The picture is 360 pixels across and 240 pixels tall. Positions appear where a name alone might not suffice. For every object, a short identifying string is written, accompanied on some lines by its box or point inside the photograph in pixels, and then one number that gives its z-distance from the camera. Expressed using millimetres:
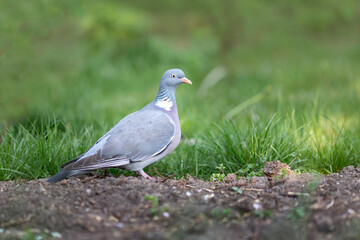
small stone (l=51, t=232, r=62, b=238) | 5448
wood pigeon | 7281
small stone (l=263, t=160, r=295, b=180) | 7386
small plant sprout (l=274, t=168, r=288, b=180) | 7323
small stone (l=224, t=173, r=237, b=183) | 7551
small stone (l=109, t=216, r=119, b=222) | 5858
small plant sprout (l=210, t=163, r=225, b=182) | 7670
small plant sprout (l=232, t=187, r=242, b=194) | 6627
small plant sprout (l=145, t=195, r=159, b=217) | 6001
